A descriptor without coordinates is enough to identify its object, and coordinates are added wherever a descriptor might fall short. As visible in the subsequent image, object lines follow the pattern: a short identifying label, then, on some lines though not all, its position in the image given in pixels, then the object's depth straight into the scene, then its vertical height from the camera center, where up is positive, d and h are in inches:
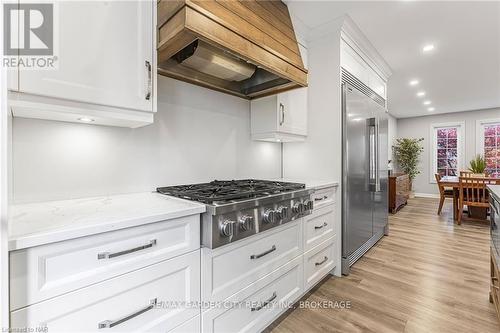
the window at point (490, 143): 257.8 +25.1
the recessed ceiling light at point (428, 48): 116.4 +59.8
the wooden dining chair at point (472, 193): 161.8 -18.7
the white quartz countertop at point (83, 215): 30.4 -7.8
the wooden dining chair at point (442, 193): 191.2 -22.1
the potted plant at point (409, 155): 288.2 +14.4
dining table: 174.8 -17.8
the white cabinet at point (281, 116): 88.2 +20.0
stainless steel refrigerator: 94.0 -1.6
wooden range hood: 49.4 +30.3
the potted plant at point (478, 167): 202.2 -0.7
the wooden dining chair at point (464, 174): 197.1 -6.5
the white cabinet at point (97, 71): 39.5 +18.4
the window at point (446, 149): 278.0 +21.4
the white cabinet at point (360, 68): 100.1 +48.3
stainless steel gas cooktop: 46.8 -9.0
